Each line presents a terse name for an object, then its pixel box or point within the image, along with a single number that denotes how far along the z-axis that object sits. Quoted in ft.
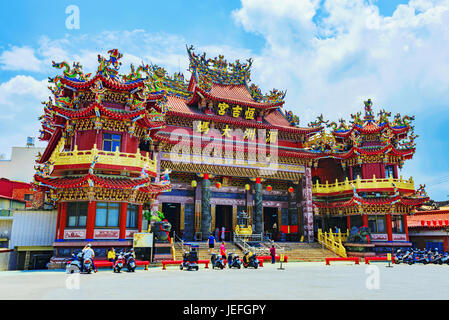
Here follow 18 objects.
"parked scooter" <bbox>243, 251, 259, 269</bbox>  63.26
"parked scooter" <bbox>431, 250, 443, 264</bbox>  74.64
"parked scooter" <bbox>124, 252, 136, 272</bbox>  54.57
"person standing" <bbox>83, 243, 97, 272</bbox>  51.85
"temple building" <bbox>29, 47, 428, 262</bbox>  65.51
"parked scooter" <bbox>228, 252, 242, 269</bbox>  62.46
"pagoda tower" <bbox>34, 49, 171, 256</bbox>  63.72
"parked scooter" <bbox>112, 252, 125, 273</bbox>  53.52
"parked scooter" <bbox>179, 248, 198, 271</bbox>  57.16
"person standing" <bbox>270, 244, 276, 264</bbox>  75.38
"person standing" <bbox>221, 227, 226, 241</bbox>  94.55
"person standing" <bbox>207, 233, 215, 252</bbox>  75.78
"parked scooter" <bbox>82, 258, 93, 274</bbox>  51.49
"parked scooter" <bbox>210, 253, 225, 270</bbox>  60.70
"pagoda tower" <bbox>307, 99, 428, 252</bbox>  97.81
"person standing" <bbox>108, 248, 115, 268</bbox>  61.16
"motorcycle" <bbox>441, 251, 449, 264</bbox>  74.18
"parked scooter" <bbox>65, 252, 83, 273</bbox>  50.42
